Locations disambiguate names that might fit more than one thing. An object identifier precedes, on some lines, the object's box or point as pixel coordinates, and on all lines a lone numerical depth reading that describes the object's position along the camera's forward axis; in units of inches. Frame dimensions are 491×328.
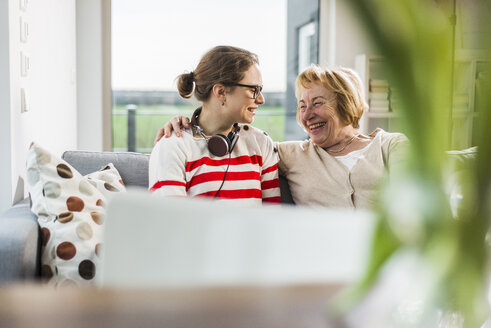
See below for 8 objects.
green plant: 12.8
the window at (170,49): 177.9
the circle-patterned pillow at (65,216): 62.5
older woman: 78.4
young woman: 73.4
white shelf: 174.4
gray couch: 56.8
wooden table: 20.2
